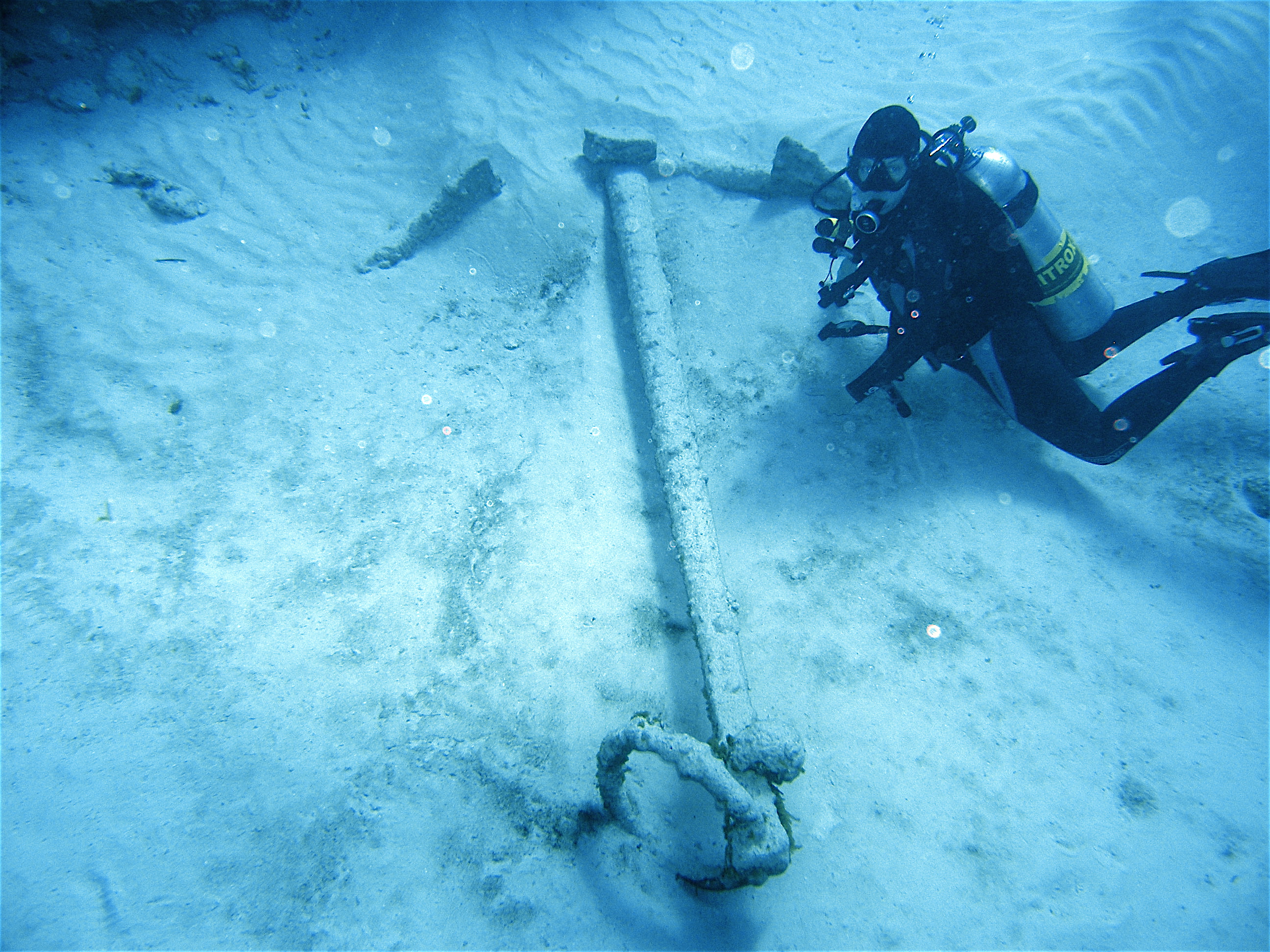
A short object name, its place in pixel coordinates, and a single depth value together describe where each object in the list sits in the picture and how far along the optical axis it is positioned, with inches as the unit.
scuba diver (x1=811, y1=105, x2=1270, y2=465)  126.5
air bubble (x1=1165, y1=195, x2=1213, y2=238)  188.9
